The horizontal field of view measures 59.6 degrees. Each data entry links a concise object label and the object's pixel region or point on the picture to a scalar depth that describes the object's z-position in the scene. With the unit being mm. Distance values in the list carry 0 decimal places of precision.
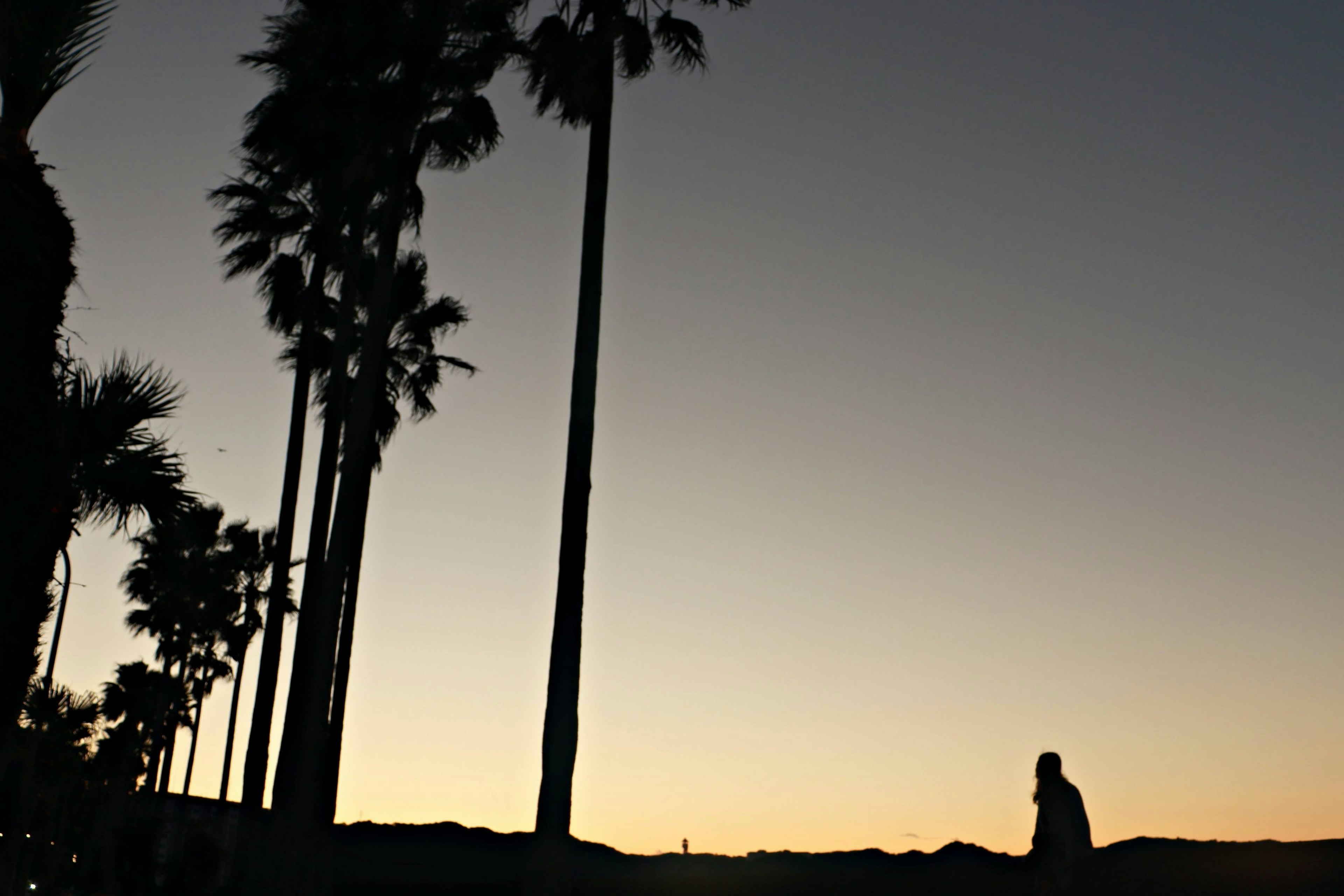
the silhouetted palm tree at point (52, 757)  28522
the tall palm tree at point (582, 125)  12906
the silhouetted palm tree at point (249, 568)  41156
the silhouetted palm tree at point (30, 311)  6875
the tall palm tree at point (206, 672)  45594
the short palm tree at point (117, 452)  8703
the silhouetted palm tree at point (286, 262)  21516
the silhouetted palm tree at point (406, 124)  17188
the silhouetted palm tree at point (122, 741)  39656
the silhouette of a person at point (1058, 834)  8391
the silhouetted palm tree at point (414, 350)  22766
